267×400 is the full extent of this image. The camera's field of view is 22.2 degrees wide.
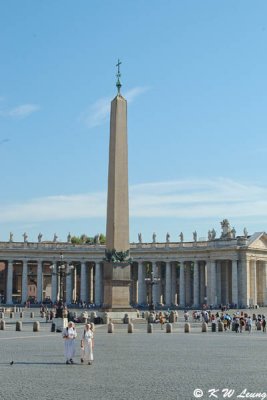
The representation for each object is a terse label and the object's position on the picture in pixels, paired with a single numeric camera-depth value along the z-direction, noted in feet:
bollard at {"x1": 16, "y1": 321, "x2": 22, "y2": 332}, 125.70
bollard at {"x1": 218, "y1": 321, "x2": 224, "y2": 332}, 131.44
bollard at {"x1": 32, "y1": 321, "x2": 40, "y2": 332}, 122.52
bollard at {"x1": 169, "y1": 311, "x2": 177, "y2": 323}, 158.92
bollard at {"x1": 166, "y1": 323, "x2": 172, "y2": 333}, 121.45
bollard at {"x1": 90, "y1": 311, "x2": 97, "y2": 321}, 143.13
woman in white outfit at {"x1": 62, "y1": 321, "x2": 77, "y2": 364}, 64.90
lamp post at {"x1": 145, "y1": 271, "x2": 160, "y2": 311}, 198.33
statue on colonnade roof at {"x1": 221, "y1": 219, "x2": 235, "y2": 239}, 294.66
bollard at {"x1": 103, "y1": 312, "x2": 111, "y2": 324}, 134.80
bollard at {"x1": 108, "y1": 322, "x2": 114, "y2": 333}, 114.42
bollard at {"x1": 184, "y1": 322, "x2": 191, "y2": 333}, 122.93
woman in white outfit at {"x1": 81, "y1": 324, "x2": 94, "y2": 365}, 65.16
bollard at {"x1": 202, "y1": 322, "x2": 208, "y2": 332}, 127.54
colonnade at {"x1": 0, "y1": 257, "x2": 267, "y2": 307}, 283.59
